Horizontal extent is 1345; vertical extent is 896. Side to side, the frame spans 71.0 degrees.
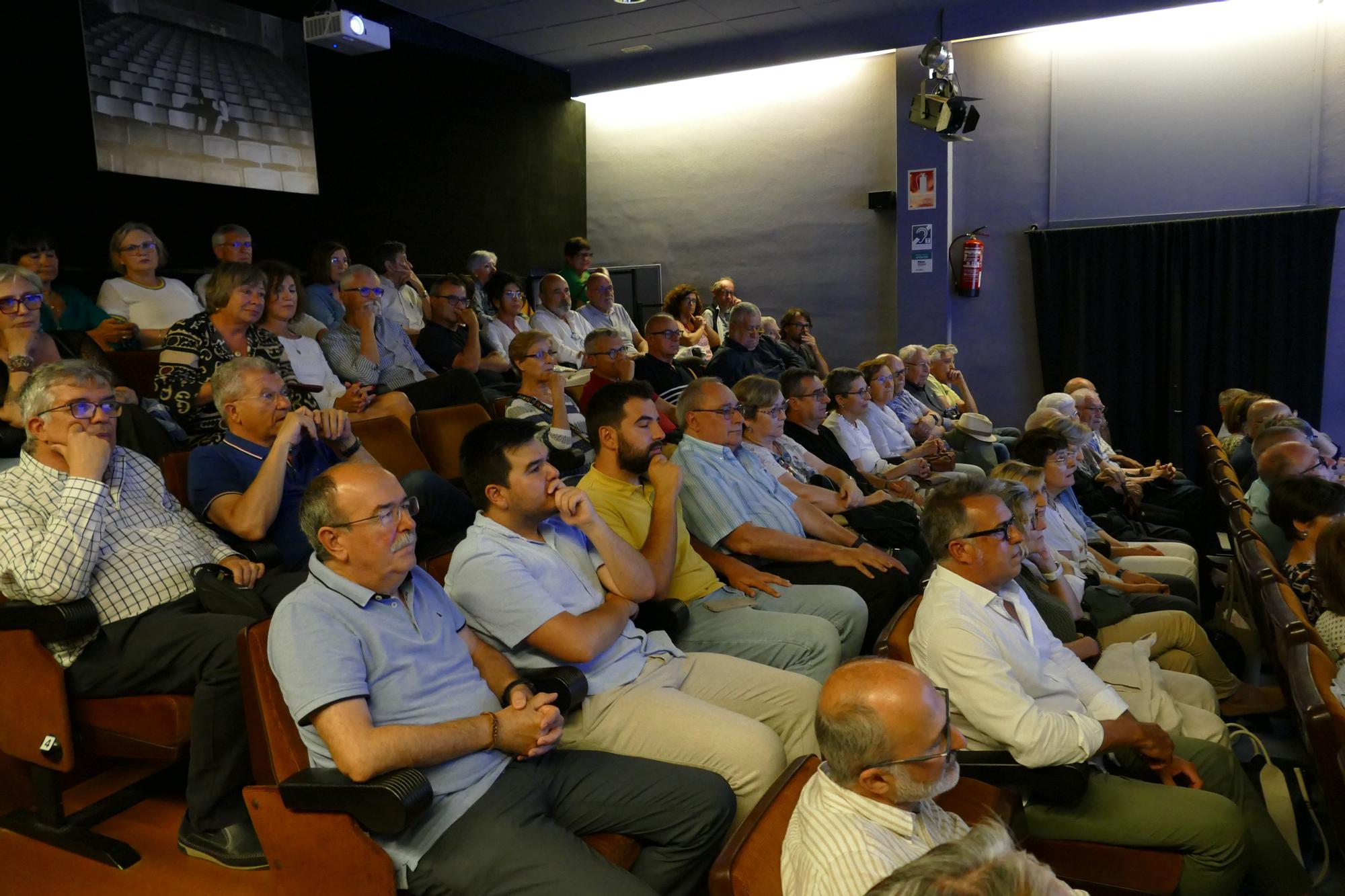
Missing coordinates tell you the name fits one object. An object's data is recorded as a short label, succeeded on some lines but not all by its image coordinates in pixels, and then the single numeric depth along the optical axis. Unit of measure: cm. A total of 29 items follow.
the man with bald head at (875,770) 136
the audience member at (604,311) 698
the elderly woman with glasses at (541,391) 389
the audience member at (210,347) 314
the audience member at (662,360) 523
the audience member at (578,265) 746
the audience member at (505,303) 595
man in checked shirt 214
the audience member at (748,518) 308
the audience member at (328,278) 504
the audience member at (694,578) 261
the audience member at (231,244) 464
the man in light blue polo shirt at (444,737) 161
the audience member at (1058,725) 187
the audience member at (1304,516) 300
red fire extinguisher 779
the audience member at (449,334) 507
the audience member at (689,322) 732
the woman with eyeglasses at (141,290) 422
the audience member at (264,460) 250
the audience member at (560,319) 636
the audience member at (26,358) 270
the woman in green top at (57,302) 395
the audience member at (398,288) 568
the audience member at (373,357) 422
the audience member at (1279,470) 356
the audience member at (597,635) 205
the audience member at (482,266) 634
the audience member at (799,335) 720
